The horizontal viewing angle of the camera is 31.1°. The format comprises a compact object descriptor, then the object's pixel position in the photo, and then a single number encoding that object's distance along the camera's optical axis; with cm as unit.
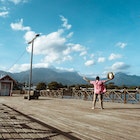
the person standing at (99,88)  1139
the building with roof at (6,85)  3500
